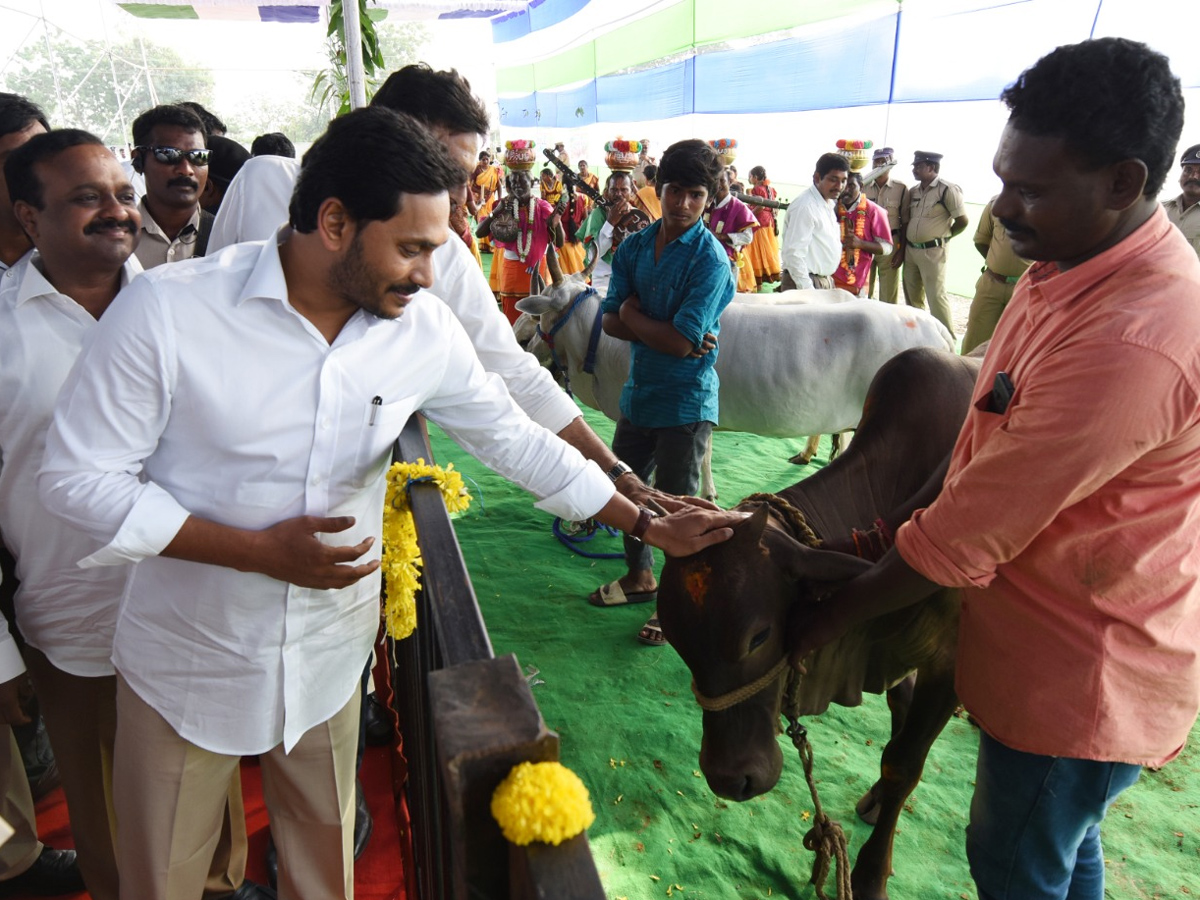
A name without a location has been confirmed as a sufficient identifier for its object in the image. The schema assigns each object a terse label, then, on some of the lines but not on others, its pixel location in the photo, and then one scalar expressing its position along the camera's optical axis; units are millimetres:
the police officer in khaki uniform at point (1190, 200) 6367
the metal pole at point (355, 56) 4840
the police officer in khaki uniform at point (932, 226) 9398
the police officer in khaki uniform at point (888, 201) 10013
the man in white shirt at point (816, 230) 7652
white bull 5492
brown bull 2184
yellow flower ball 877
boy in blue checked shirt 3873
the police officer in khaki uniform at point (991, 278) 6875
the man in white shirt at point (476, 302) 2464
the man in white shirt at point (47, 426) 1978
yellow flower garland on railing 1881
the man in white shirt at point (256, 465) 1470
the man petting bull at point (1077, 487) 1416
